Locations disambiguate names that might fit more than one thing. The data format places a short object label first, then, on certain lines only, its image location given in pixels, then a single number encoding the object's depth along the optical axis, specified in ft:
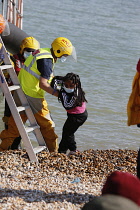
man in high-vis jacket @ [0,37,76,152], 44.11
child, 43.92
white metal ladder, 43.29
